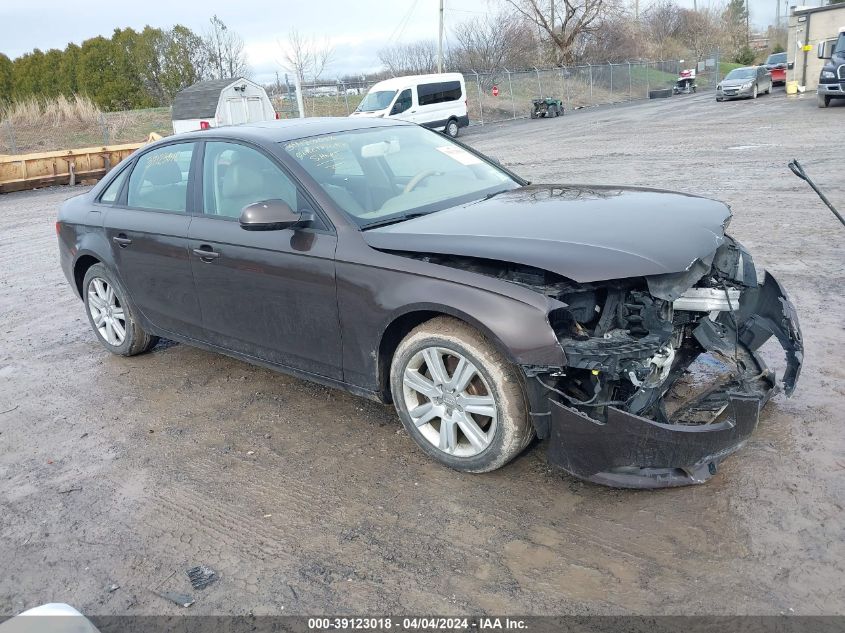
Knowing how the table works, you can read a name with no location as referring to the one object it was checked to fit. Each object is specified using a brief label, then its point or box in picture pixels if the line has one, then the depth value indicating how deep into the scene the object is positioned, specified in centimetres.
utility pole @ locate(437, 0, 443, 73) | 4200
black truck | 2295
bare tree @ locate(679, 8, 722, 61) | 7694
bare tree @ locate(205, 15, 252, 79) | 4306
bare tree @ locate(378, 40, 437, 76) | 5409
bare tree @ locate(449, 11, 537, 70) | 5572
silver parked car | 3416
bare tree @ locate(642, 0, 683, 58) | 7688
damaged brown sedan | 316
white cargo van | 2722
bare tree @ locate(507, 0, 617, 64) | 5803
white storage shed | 3017
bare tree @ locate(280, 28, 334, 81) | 4334
